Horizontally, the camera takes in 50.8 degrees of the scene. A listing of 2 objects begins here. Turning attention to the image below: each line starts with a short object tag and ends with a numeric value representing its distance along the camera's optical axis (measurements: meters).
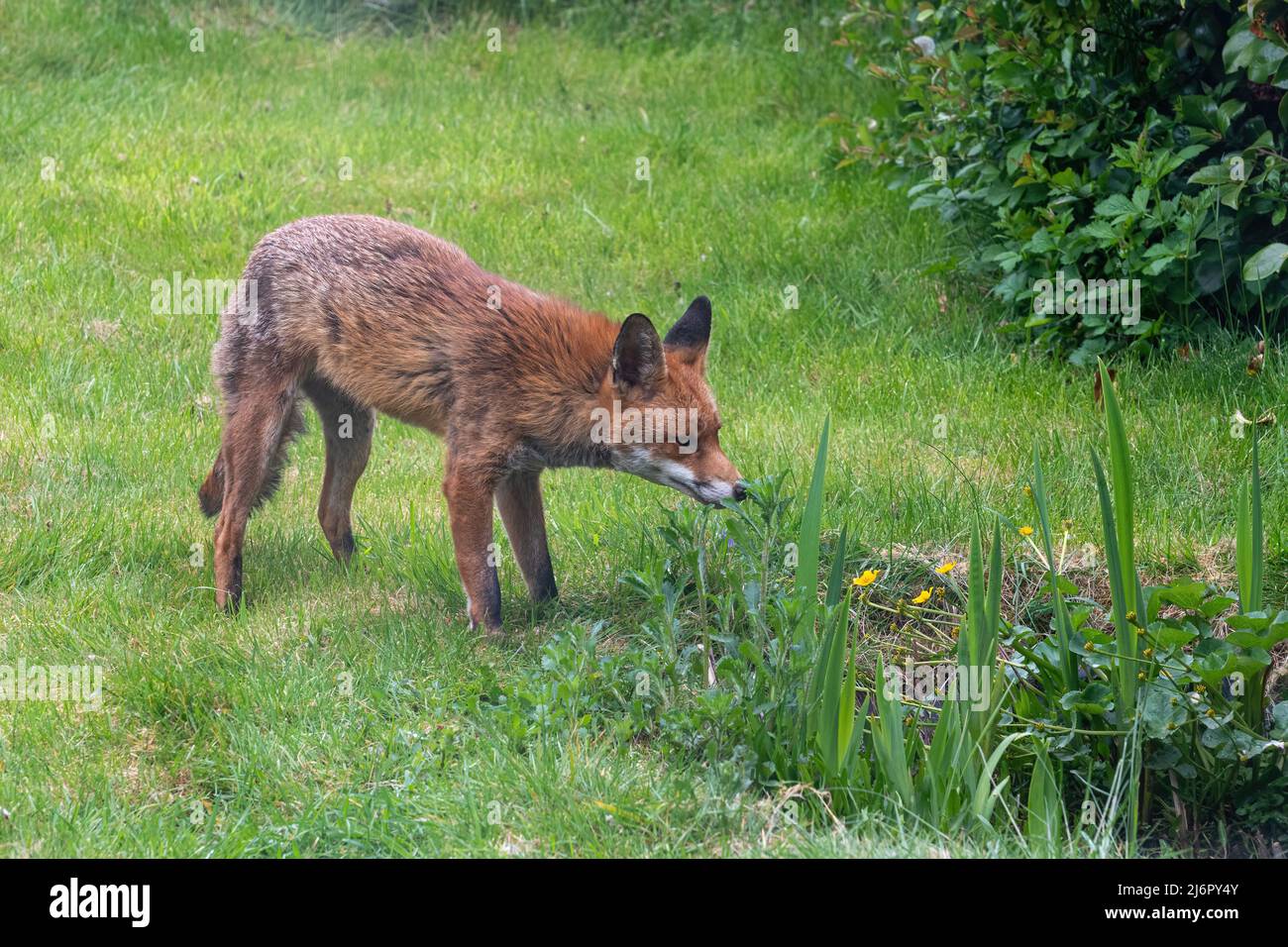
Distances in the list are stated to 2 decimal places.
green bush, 7.42
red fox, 5.89
